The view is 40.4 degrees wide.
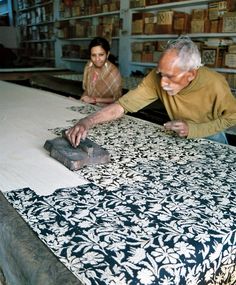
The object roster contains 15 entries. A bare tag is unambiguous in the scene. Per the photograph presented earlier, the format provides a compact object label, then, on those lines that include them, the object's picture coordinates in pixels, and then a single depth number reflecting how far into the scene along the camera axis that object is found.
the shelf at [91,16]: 4.66
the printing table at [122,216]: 0.59
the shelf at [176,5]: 3.39
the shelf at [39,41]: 6.65
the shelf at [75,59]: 5.58
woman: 2.47
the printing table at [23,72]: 4.07
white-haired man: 1.20
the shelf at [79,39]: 5.42
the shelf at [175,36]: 3.17
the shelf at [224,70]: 3.16
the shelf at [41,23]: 6.51
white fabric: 0.93
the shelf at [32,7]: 6.50
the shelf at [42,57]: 6.87
